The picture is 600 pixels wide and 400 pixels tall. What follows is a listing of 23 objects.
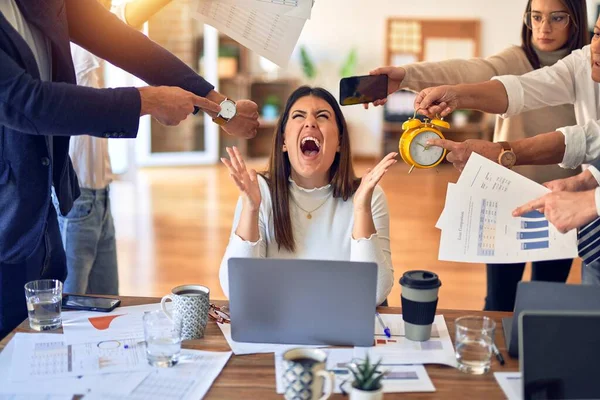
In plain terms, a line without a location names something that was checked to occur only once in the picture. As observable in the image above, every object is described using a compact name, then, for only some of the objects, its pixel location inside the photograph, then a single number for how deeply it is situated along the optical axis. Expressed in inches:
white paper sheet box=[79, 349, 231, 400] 50.4
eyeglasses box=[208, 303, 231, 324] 65.0
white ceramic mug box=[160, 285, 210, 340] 60.3
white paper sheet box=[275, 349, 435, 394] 52.0
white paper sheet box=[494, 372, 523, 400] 51.1
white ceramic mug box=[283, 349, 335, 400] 47.2
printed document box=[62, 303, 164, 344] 61.0
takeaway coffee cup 60.1
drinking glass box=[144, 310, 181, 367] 55.2
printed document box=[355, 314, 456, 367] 56.9
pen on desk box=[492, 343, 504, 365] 56.5
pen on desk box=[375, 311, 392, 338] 61.9
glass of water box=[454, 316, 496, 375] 55.1
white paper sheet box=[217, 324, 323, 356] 58.4
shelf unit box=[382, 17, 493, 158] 324.8
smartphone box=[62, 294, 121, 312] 67.0
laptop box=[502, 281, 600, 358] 55.6
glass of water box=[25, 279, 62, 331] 62.5
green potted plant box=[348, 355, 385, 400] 46.9
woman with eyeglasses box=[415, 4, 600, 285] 60.7
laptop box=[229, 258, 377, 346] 57.4
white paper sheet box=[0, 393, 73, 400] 50.0
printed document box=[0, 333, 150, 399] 50.9
